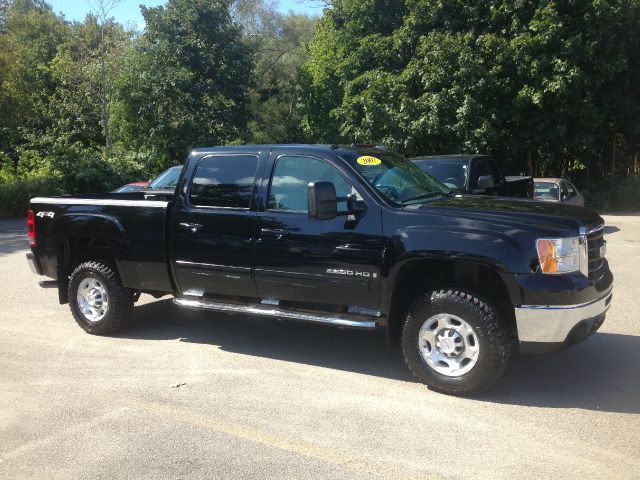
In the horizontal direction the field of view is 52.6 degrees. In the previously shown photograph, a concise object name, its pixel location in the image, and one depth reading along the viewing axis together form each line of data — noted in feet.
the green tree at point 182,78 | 88.79
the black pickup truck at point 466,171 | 35.35
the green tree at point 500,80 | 70.28
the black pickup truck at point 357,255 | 16.08
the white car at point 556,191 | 53.26
